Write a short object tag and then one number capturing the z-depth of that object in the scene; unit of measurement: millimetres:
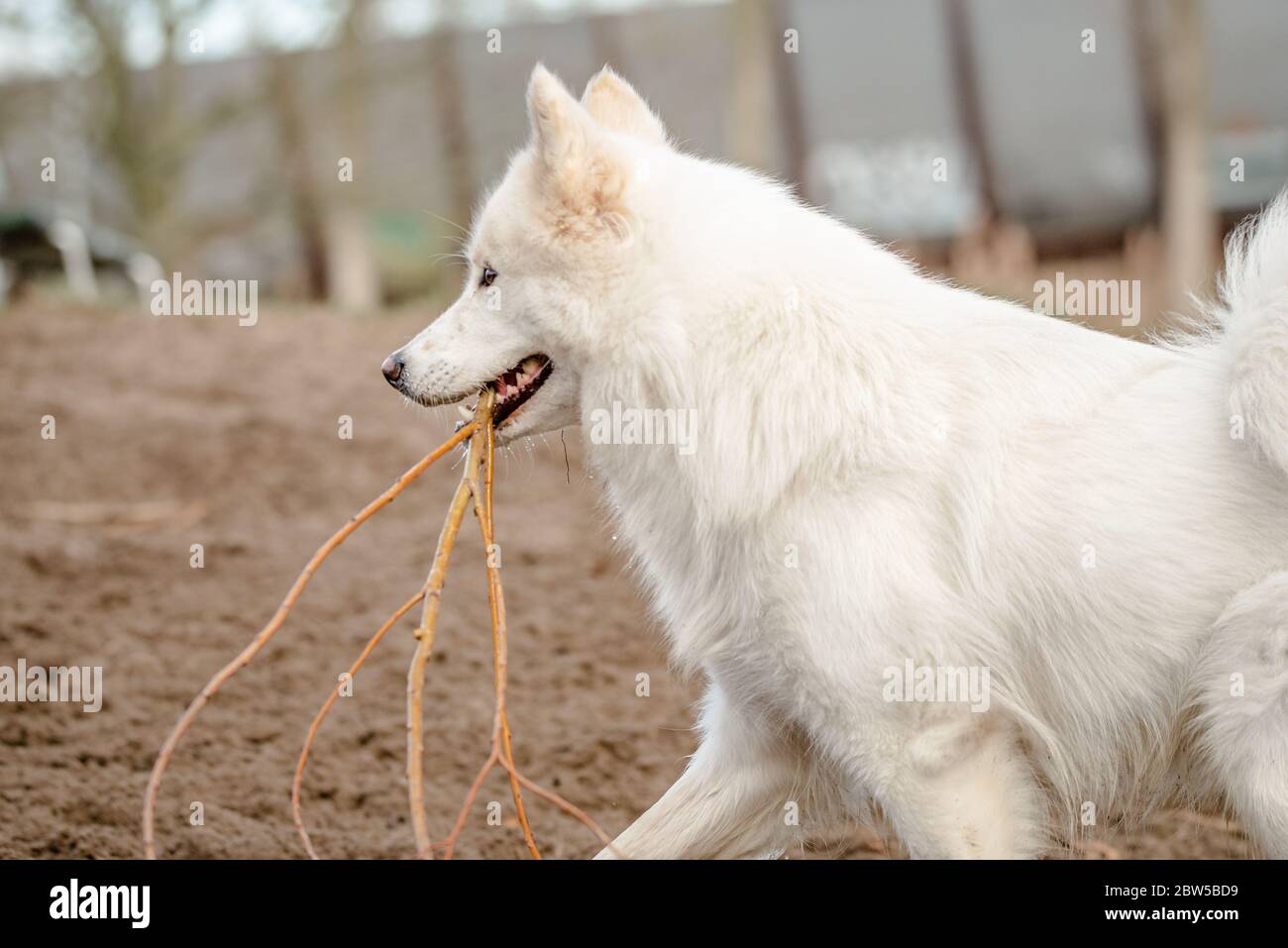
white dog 3121
